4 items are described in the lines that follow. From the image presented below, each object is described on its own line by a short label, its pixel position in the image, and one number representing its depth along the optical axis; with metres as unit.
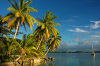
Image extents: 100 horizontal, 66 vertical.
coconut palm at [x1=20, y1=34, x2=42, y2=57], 13.93
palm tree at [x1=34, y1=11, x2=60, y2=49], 19.93
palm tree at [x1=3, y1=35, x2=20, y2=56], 12.14
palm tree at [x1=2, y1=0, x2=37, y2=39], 14.17
